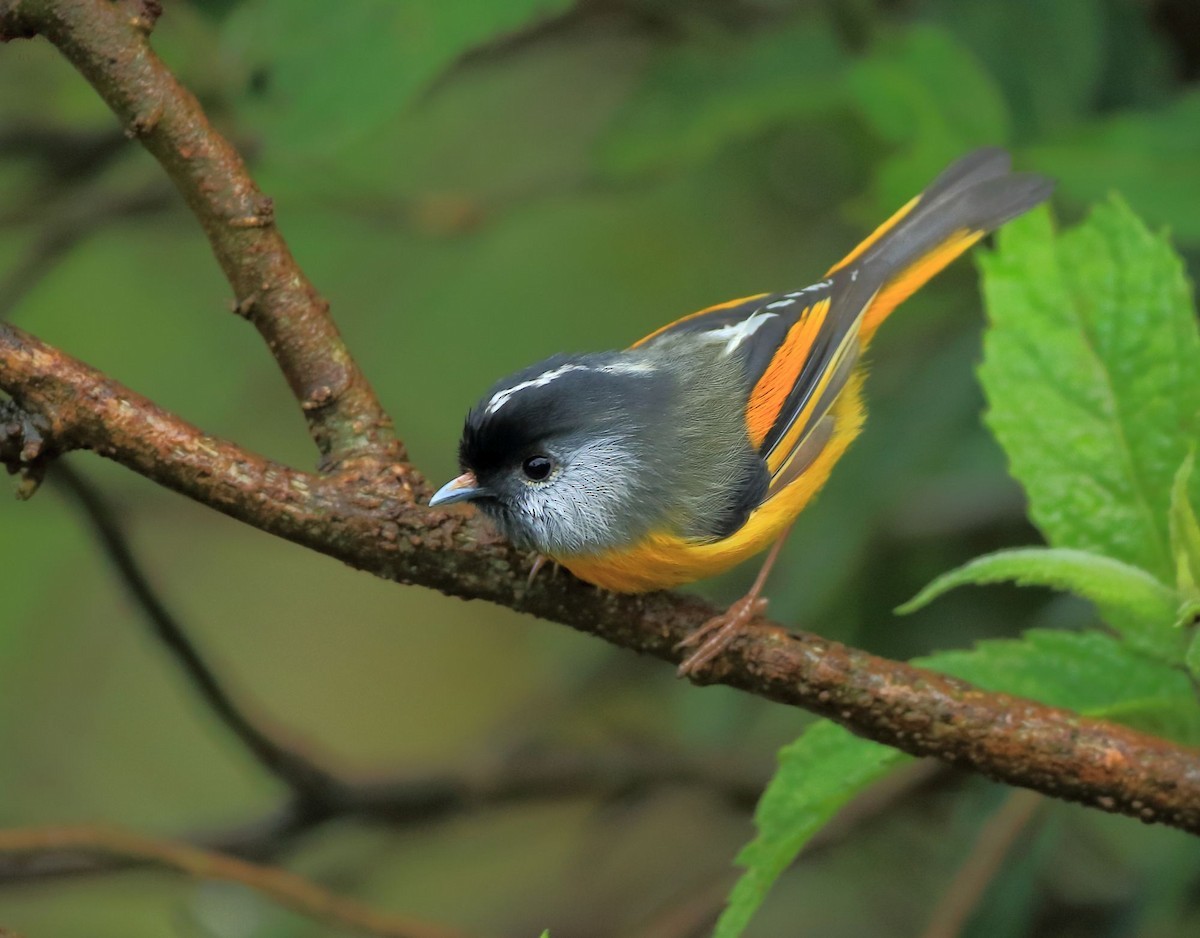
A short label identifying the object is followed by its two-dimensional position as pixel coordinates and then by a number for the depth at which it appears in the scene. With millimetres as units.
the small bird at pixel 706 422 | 4574
